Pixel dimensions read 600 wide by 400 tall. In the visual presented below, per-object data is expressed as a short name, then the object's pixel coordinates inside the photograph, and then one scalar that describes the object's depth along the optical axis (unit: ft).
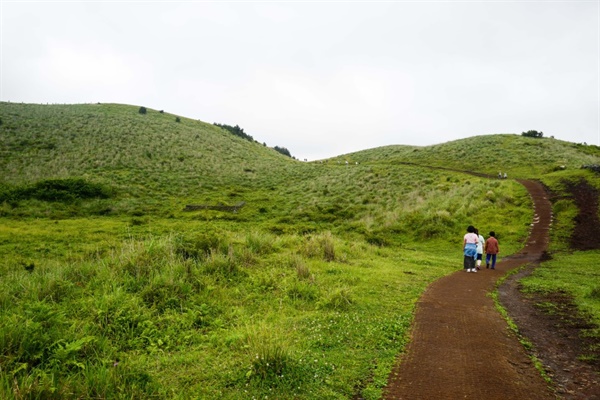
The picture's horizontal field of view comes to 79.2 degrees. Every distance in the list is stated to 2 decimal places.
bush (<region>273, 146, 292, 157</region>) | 399.28
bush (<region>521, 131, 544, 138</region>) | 234.99
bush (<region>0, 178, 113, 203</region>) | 98.07
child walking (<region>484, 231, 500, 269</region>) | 51.88
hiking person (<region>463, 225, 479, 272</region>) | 48.83
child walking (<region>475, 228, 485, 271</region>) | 50.73
